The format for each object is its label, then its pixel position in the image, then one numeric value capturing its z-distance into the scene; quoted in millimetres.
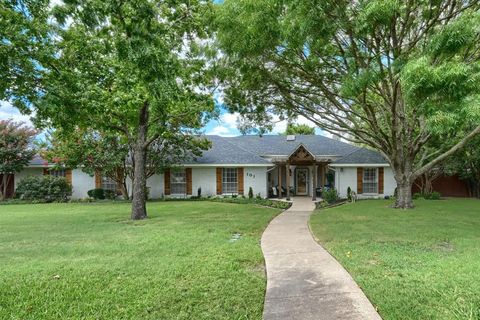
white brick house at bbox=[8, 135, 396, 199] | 21656
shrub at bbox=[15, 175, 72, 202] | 20516
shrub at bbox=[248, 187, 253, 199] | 20992
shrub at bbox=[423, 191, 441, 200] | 19688
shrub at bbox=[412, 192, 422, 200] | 20038
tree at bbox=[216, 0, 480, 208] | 5793
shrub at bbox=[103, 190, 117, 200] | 21625
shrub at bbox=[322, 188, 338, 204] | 18188
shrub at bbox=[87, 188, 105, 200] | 21220
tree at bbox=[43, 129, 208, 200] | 18969
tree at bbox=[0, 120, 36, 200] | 20312
